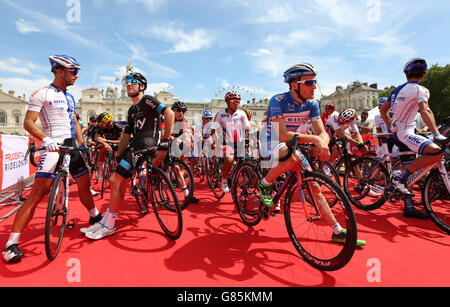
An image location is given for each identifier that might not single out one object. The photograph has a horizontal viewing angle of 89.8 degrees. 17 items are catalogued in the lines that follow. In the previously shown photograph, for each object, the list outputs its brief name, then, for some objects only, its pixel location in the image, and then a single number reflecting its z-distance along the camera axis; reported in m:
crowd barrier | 4.77
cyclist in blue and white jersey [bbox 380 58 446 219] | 3.44
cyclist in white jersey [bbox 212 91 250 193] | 5.27
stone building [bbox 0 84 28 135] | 70.56
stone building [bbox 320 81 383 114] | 74.00
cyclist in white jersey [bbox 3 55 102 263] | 2.66
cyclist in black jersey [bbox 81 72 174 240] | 3.16
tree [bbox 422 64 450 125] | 34.47
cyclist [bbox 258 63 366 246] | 2.49
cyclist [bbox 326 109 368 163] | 5.08
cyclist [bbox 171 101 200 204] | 5.96
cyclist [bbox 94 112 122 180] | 6.04
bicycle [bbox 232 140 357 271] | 2.11
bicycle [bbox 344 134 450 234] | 3.38
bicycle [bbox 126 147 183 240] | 2.98
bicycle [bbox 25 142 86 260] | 2.50
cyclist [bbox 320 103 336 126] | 7.17
